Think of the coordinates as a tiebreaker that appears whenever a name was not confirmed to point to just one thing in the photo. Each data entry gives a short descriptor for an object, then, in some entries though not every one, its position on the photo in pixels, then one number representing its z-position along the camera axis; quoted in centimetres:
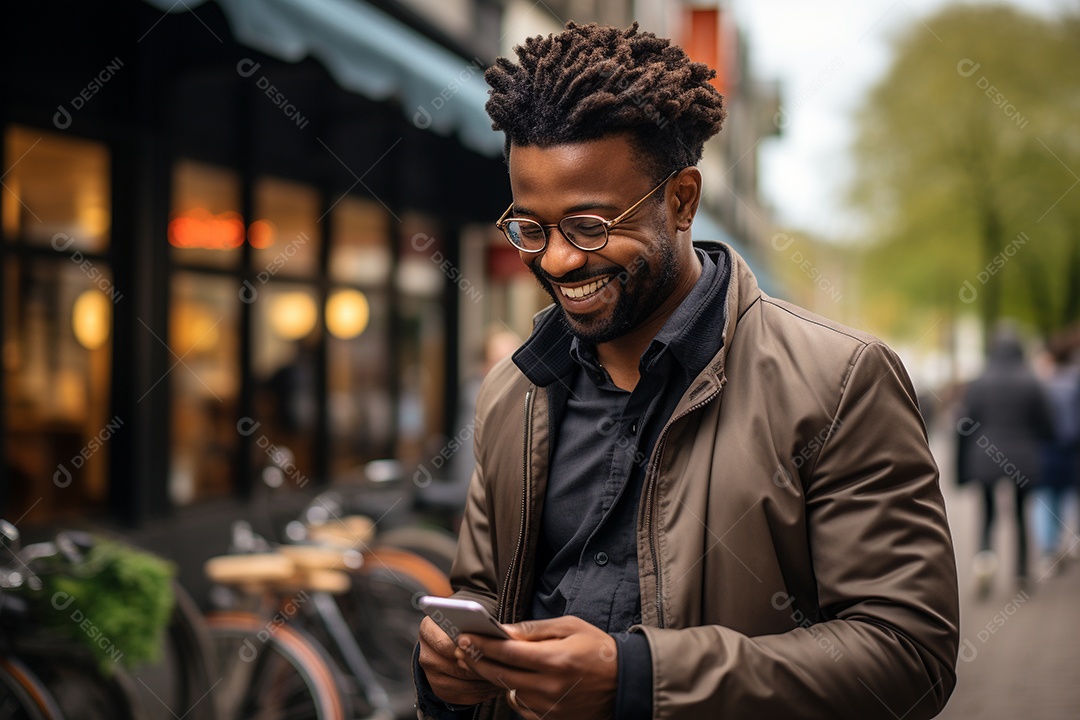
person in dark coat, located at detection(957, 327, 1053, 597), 862
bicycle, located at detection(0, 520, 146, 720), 332
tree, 2311
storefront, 586
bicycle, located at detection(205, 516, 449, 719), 439
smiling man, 153
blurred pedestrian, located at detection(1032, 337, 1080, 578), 958
